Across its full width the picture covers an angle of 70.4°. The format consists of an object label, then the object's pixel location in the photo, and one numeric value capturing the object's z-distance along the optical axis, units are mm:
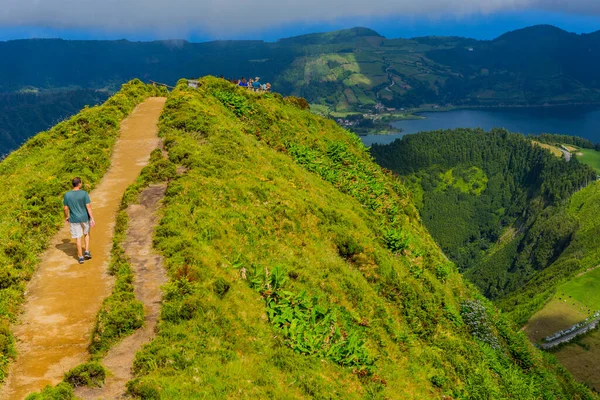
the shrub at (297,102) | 55281
